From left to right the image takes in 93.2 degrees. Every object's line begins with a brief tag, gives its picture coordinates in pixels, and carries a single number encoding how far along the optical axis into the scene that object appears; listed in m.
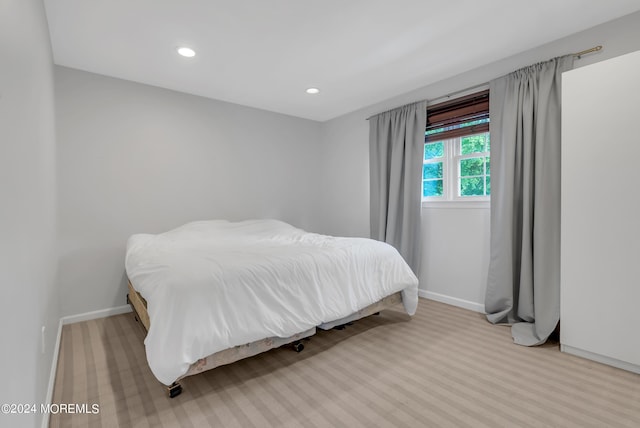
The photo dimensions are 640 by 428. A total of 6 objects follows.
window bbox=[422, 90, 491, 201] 3.00
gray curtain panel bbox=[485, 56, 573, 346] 2.39
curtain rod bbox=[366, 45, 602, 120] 2.27
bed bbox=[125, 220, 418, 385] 1.58
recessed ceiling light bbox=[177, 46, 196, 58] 2.53
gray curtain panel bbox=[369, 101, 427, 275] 3.41
